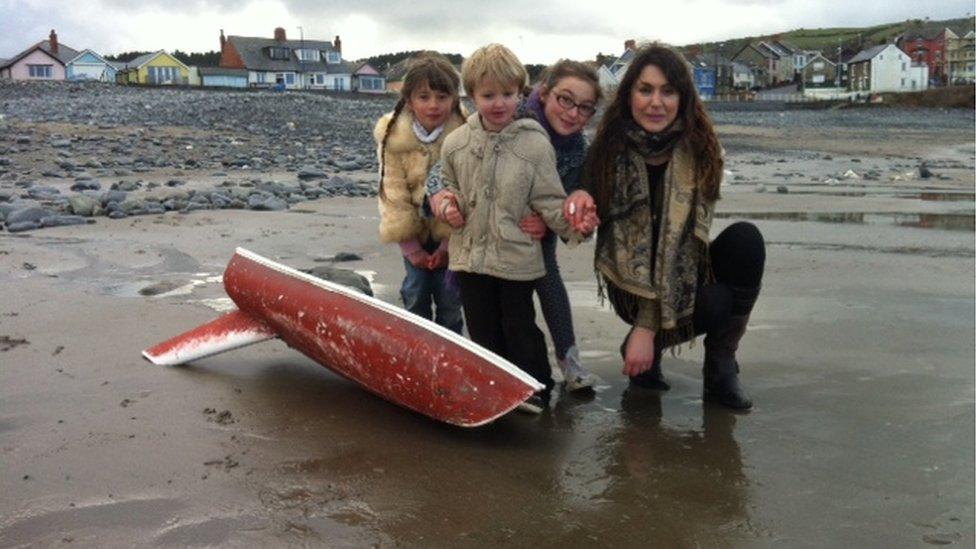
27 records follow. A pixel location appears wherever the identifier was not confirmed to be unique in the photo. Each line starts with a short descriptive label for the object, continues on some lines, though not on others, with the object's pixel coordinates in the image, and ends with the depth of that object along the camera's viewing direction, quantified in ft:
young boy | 11.25
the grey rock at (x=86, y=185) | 35.73
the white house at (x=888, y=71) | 299.79
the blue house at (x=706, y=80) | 294.87
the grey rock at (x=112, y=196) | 29.17
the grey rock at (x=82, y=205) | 27.58
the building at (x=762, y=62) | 356.79
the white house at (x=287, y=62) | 260.62
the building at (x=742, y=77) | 330.54
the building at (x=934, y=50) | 339.57
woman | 11.35
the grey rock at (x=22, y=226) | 24.03
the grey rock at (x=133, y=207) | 28.27
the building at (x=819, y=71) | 343.26
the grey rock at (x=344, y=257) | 21.48
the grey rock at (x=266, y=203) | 30.58
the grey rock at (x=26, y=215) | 24.73
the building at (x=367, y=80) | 281.13
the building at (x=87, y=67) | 245.24
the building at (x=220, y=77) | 253.08
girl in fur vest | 13.39
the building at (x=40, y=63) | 227.20
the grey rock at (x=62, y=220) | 25.11
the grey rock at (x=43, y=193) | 32.26
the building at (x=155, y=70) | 255.70
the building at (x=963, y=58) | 332.39
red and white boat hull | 9.82
